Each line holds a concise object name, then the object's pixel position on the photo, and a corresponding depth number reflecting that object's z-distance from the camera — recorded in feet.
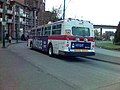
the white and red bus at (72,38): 26.70
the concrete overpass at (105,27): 146.59
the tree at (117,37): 68.54
